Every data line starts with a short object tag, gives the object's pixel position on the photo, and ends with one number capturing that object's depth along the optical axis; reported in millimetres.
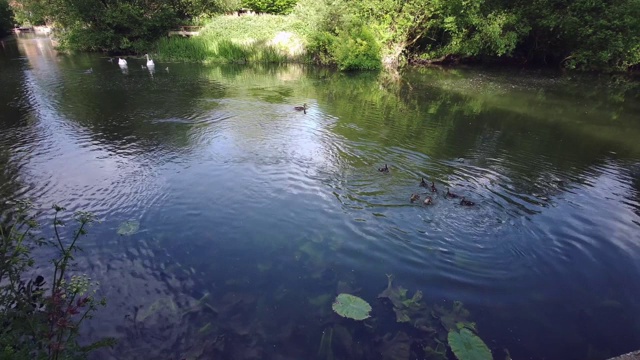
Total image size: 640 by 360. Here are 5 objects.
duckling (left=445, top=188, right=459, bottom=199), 9258
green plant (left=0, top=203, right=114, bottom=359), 3256
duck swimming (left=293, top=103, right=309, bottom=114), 16373
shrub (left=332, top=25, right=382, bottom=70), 26906
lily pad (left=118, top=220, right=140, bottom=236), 7969
